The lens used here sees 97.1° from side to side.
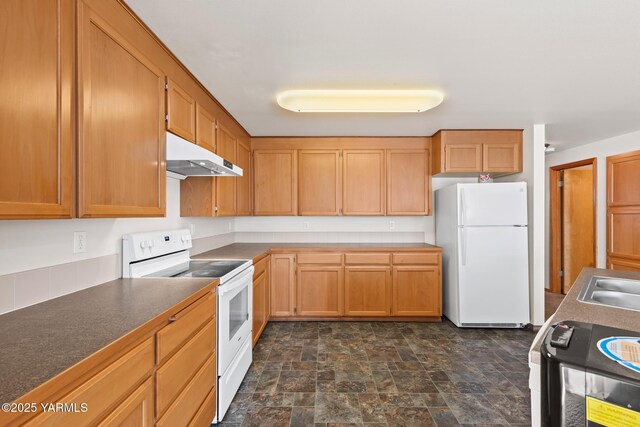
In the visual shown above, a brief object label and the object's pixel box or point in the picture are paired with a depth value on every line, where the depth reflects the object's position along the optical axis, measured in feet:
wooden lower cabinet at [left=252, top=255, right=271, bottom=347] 8.84
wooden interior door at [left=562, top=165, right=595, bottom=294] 14.20
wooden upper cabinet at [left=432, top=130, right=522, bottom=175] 10.72
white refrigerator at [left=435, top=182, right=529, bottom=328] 10.18
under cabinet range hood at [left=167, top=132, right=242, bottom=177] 5.82
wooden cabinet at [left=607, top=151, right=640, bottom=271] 10.91
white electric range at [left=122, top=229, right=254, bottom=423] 5.84
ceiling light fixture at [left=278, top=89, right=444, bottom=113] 7.54
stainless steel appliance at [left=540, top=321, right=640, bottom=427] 1.99
